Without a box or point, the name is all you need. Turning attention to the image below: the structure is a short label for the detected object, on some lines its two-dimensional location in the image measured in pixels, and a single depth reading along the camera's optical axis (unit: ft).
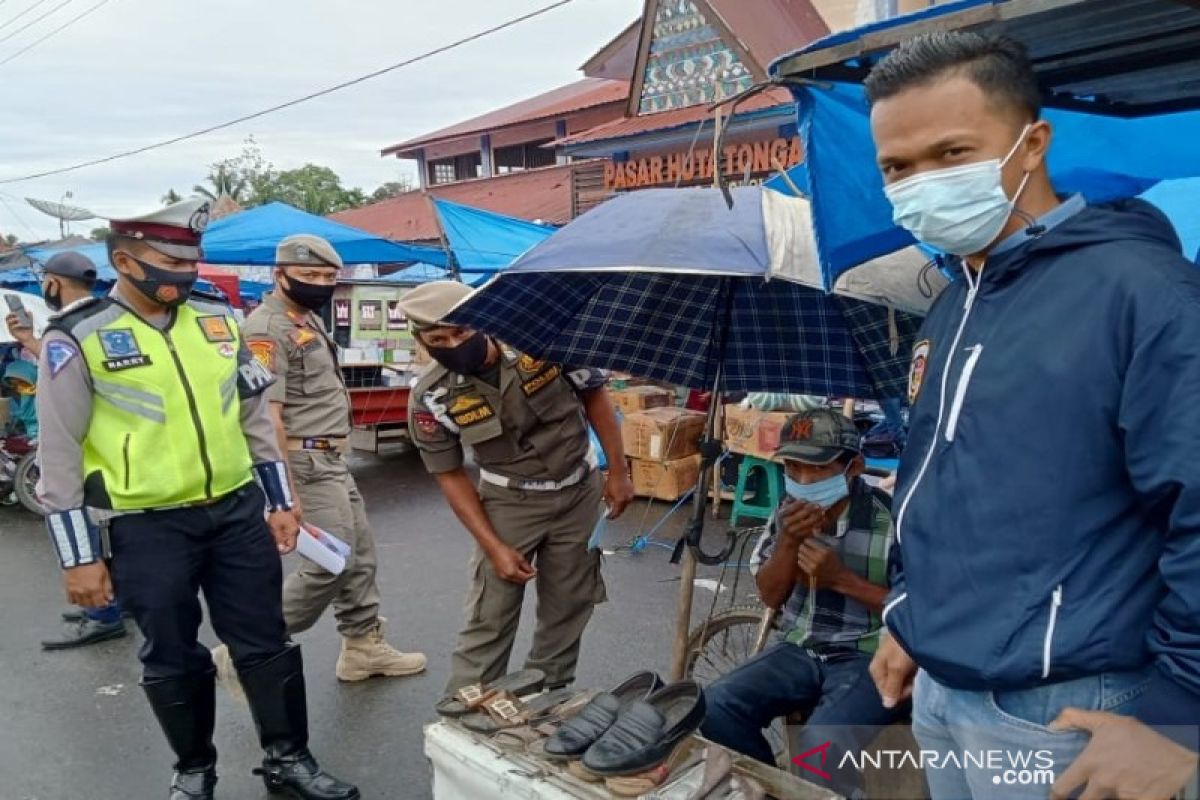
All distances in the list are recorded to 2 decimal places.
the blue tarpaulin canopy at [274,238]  26.99
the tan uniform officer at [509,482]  10.19
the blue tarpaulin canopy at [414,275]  38.86
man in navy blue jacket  3.96
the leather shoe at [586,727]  7.15
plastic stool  21.51
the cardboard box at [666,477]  23.77
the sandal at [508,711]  7.79
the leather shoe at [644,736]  6.72
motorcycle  24.58
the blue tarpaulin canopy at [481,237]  27.63
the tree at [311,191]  121.80
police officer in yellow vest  8.94
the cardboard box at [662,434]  23.65
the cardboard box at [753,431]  21.06
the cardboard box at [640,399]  26.40
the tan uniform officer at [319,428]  13.34
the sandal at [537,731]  7.55
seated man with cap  8.40
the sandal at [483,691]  7.99
